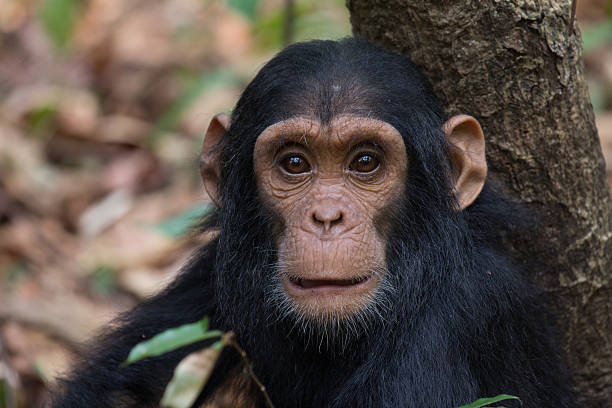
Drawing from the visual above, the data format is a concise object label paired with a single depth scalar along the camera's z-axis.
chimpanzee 9.53
